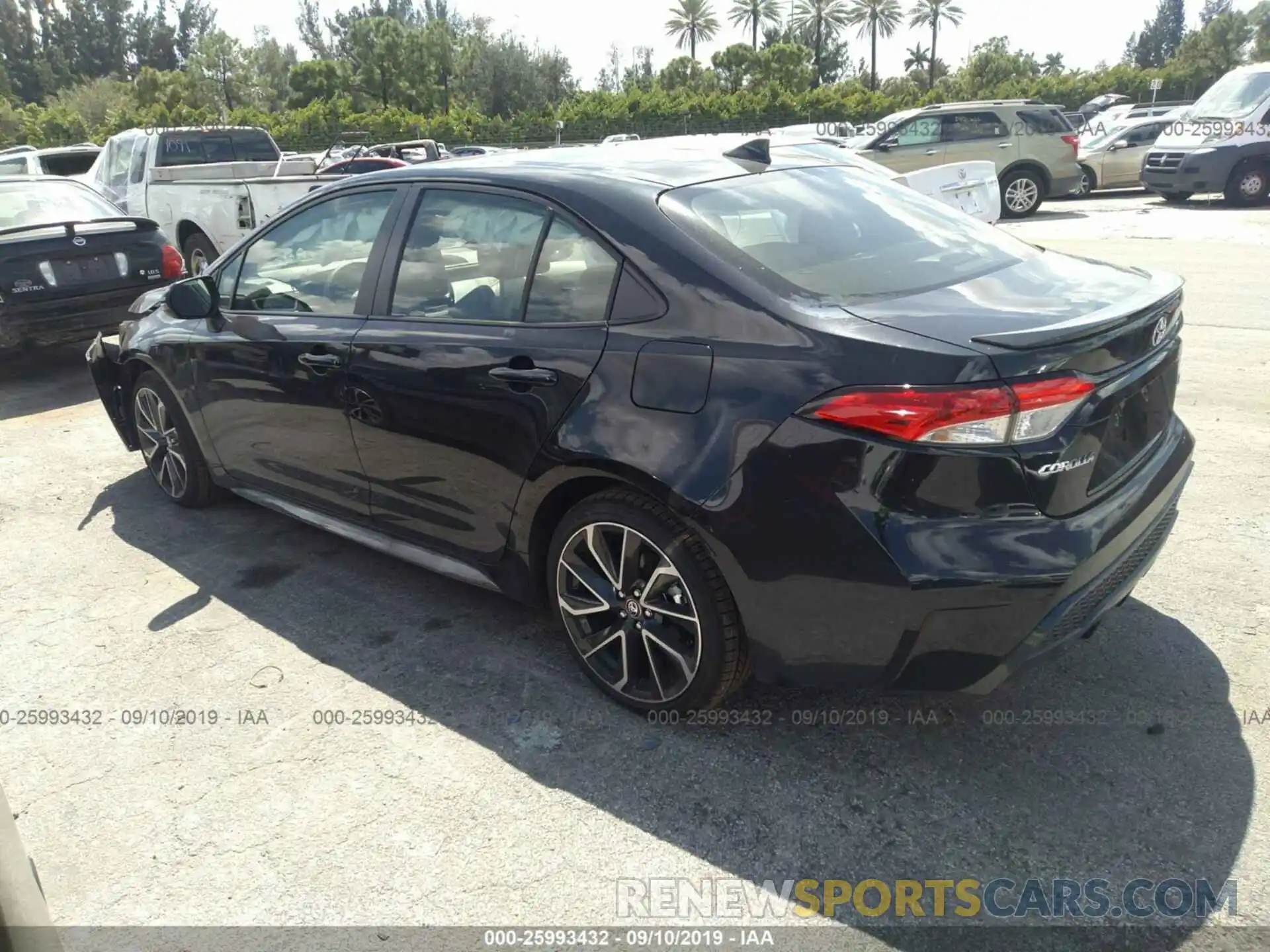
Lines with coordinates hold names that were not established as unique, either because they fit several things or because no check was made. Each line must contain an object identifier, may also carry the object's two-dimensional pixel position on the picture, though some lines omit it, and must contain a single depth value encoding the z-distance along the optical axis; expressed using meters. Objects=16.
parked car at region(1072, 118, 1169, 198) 19.33
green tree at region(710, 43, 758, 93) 70.25
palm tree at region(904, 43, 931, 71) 88.06
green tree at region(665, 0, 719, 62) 86.44
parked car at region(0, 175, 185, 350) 7.49
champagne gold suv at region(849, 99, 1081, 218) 16.75
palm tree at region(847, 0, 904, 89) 84.06
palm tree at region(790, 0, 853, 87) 82.12
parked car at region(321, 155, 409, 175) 15.38
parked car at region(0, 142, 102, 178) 15.54
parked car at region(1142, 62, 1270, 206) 15.88
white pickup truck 10.71
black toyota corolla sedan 2.46
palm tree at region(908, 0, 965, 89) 82.44
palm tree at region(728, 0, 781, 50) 86.50
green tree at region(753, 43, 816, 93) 66.75
